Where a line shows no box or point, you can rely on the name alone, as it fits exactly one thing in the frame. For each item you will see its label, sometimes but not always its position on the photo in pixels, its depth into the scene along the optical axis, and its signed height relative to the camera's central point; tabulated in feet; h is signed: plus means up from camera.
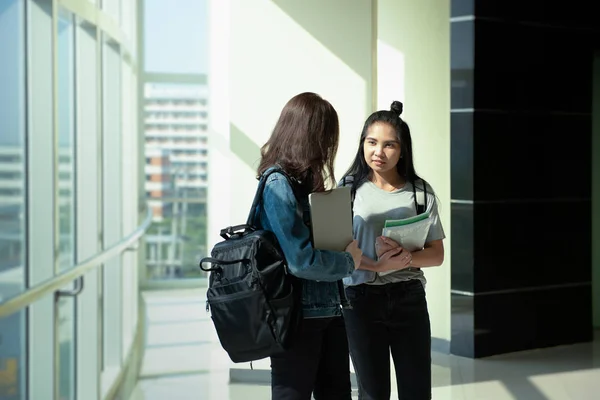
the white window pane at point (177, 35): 45.62 +8.71
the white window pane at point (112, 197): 20.57 +0.16
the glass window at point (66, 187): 14.74 +0.29
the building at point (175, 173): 44.70 +1.54
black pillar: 24.21 +0.87
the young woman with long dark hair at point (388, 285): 11.20 -1.02
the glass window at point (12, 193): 10.52 +0.13
